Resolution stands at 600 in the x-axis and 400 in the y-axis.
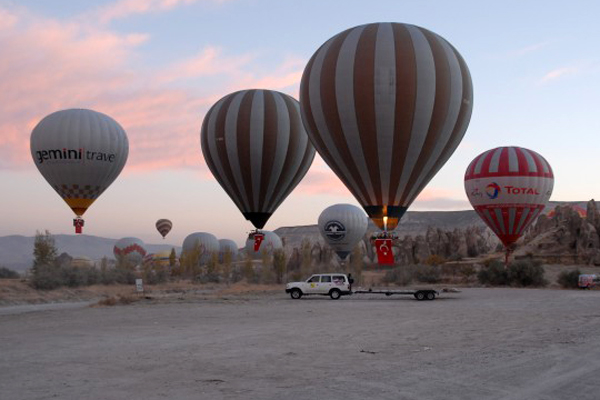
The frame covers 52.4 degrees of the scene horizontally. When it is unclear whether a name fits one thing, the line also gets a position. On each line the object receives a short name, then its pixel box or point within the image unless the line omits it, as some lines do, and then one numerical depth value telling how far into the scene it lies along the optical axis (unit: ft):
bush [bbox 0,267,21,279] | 281.70
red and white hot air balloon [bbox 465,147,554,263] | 184.24
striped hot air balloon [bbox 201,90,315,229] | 136.77
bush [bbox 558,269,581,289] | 169.07
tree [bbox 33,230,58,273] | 235.40
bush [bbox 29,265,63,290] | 179.73
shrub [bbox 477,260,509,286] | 186.70
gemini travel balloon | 152.35
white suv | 130.62
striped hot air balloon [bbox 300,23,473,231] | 102.37
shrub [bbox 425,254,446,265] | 315.17
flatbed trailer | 123.24
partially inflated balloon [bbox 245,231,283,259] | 397.70
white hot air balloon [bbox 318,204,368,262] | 245.86
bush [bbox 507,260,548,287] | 179.52
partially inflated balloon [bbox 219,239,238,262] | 455.18
